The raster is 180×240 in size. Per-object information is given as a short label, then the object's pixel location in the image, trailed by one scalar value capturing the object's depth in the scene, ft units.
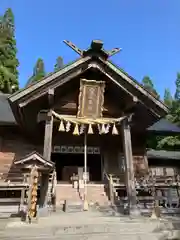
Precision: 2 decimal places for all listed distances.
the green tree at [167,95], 161.50
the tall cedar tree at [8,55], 81.70
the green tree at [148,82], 131.03
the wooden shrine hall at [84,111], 25.92
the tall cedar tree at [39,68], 128.44
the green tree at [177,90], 113.73
